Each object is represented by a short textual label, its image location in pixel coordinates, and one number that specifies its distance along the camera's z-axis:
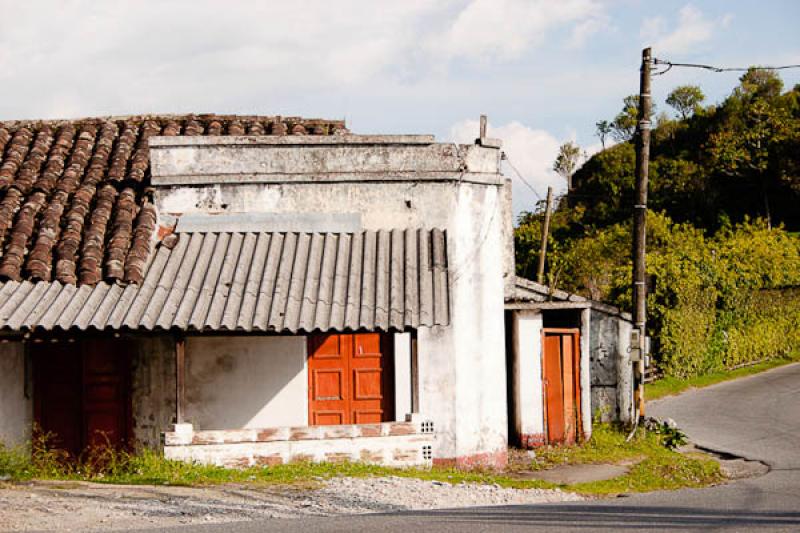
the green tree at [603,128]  83.07
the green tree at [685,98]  80.75
